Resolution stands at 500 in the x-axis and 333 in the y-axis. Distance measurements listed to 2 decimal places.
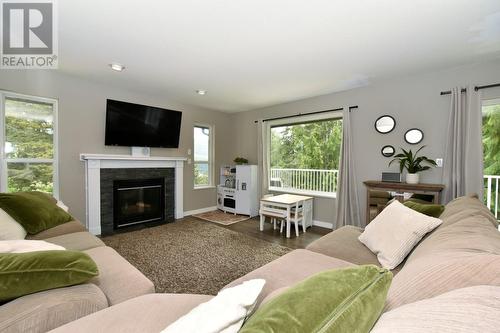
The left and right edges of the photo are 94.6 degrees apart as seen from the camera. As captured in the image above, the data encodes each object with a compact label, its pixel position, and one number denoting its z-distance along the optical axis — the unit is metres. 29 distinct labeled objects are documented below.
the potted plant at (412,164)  3.06
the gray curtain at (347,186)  3.70
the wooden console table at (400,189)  2.84
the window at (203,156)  5.15
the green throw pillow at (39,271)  0.94
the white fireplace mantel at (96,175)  3.50
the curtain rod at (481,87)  2.68
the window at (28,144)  2.98
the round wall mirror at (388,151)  3.43
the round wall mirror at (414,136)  3.20
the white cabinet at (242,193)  4.86
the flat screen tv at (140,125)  3.69
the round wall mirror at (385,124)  3.44
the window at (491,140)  2.87
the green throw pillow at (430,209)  1.77
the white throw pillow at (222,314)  0.57
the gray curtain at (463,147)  2.76
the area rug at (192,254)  2.22
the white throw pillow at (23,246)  1.20
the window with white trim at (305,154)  4.54
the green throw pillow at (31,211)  1.88
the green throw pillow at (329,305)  0.49
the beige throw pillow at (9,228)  1.65
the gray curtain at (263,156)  4.96
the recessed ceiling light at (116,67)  2.90
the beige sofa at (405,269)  0.70
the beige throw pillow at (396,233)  1.48
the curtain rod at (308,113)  3.75
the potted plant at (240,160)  5.14
